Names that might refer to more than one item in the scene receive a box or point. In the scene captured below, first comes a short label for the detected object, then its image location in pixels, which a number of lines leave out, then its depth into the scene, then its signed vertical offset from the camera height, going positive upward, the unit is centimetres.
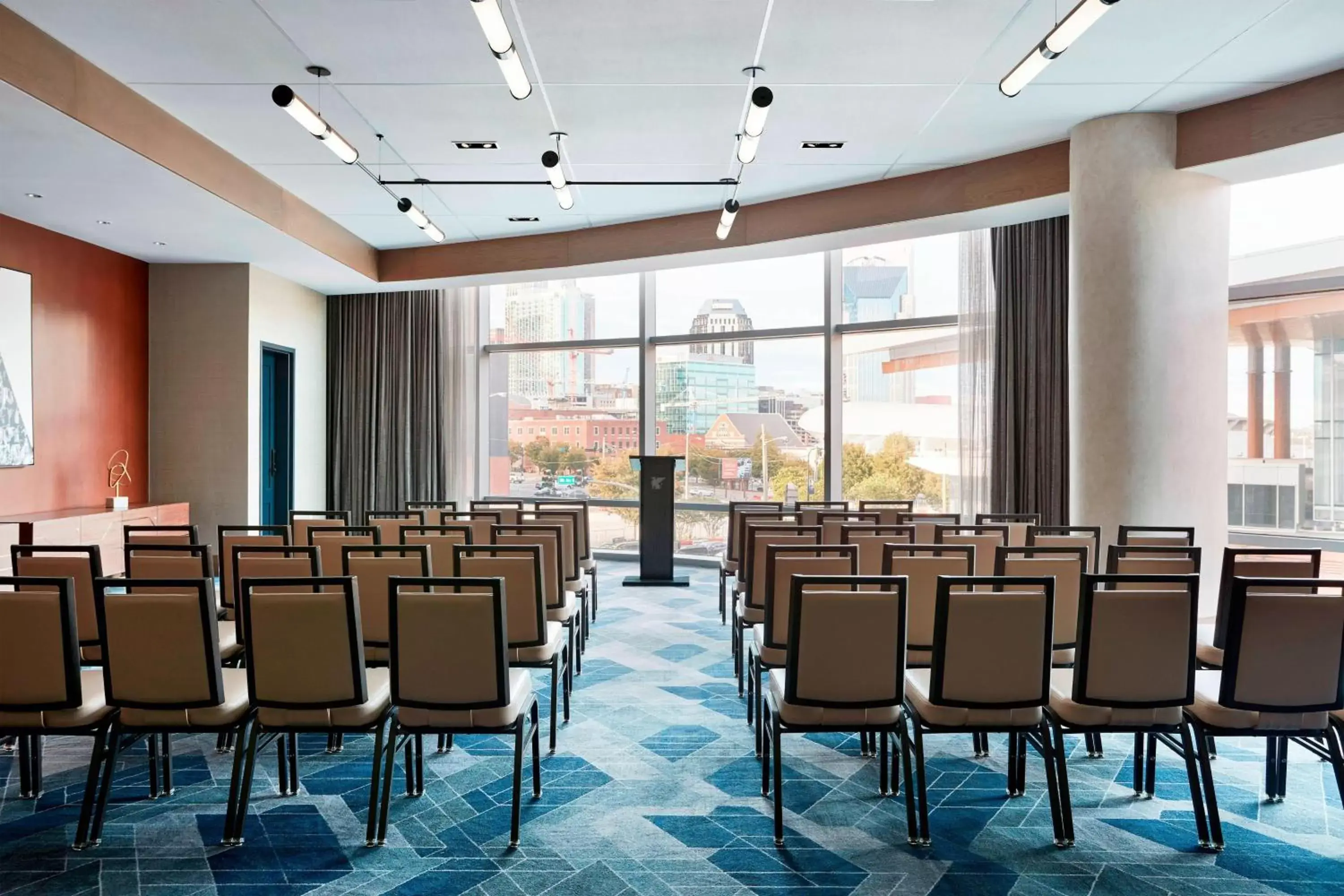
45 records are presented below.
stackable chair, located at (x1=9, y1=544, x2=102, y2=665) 378 -53
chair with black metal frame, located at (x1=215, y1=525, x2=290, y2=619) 428 -45
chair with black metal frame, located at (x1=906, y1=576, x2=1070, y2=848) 295 -74
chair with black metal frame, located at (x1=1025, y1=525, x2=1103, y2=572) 451 -47
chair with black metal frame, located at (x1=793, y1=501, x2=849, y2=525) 589 -44
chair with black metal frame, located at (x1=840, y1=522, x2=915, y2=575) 463 -47
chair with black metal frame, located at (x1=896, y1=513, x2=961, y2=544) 496 -46
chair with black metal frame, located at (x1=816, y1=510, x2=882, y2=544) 550 -43
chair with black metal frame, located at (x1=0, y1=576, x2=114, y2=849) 296 -77
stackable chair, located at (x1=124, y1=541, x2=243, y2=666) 394 -52
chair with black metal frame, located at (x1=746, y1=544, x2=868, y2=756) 363 -52
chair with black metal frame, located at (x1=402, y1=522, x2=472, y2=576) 469 -50
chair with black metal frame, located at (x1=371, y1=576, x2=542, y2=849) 298 -75
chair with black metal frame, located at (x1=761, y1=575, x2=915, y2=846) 297 -73
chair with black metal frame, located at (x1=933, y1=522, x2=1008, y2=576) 450 -47
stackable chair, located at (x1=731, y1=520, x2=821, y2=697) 461 -62
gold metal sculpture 811 -17
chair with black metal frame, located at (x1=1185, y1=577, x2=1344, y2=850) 291 -75
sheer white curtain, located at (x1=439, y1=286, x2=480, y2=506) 1068 +85
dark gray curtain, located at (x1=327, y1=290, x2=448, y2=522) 1069 +68
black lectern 819 -64
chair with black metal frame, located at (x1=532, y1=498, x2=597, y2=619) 650 -70
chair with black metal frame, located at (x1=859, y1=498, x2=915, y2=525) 596 -44
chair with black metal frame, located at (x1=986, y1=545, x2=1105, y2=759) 378 -59
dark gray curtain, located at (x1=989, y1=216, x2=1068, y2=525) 754 +72
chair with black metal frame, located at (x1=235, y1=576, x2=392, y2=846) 297 -74
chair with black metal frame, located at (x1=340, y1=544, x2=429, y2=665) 385 -57
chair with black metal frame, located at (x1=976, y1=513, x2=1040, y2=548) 509 -46
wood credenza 636 -59
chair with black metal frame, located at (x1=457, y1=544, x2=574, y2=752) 384 -66
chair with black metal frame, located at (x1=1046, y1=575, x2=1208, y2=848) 296 -74
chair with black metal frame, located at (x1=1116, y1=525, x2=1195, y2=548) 446 -47
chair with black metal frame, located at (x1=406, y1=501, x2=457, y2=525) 624 -45
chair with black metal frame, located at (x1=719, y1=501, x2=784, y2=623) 640 -80
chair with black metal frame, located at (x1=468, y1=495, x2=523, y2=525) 590 -44
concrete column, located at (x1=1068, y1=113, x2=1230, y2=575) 565 +78
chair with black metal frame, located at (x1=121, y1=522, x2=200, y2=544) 459 -57
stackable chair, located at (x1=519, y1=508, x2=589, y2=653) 551 -66
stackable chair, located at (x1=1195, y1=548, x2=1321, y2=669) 368 -53
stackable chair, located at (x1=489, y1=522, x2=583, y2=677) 470 -60
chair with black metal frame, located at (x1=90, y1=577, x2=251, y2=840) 301 -74
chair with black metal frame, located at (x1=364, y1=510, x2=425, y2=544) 503 -45
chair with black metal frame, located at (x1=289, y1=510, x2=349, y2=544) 491 -41
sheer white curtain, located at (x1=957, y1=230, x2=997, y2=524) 798 +79
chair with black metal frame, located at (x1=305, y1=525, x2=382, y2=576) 465 -48
